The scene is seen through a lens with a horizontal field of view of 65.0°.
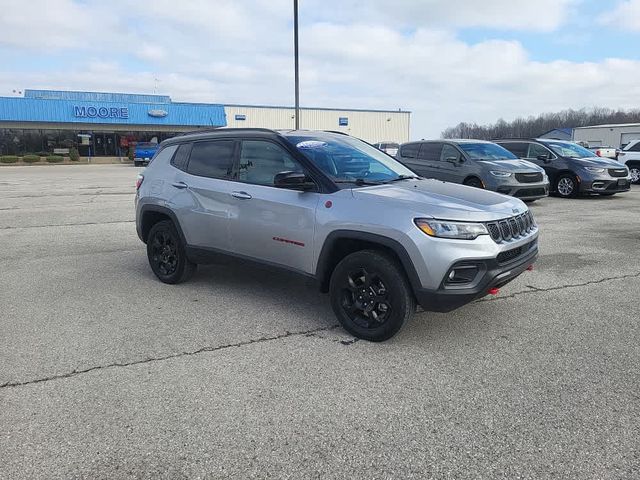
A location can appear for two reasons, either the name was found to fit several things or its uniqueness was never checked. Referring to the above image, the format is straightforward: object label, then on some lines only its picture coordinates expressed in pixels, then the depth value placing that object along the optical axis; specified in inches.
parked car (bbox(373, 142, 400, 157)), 1392.7
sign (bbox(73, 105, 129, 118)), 1866.4
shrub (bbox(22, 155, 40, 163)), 1766.7
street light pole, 653.3
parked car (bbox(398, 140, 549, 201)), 462.0
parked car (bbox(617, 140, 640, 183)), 759.7
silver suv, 146.9
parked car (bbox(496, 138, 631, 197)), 541.3
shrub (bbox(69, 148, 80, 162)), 1849.2
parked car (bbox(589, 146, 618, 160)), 824.9
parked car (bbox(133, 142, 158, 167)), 1553.9
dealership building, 1856.5
